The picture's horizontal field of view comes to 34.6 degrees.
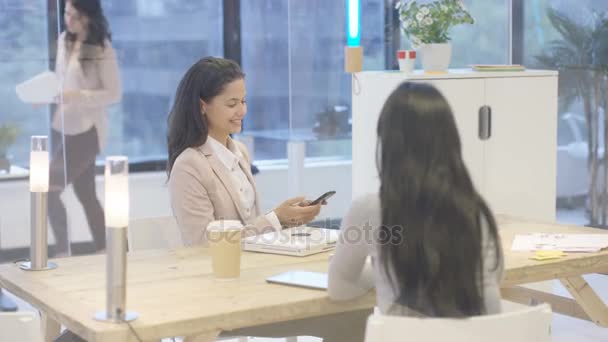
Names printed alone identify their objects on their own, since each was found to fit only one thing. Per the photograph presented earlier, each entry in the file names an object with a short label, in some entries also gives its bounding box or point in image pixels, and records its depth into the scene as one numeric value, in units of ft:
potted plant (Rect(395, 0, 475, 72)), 15.44
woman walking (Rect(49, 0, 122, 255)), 17.28
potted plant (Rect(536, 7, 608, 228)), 20.74
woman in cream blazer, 10.77
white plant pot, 15.56
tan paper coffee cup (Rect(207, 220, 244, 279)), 8.55
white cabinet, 15.24
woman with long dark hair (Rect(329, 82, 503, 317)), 6.99
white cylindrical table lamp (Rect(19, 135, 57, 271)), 9.08
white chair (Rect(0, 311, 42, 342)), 6.91
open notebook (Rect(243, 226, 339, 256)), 9.70
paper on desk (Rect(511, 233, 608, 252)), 9.73
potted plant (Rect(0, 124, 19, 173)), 17.08
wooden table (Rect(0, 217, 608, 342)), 7.37
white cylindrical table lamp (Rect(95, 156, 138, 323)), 7.21
